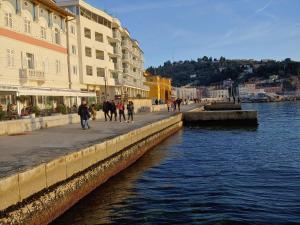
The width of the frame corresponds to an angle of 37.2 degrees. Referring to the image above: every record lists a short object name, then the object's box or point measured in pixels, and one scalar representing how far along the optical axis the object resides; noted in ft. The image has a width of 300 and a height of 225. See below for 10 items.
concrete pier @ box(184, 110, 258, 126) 147.84
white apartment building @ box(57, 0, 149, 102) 180.75
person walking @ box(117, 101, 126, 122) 112.57
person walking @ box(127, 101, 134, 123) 108.47
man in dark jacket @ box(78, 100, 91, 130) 82.33
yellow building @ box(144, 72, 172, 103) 368.64
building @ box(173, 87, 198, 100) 572.59
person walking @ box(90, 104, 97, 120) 116.98
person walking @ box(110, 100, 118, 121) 113.19
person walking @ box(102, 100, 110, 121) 114.18
